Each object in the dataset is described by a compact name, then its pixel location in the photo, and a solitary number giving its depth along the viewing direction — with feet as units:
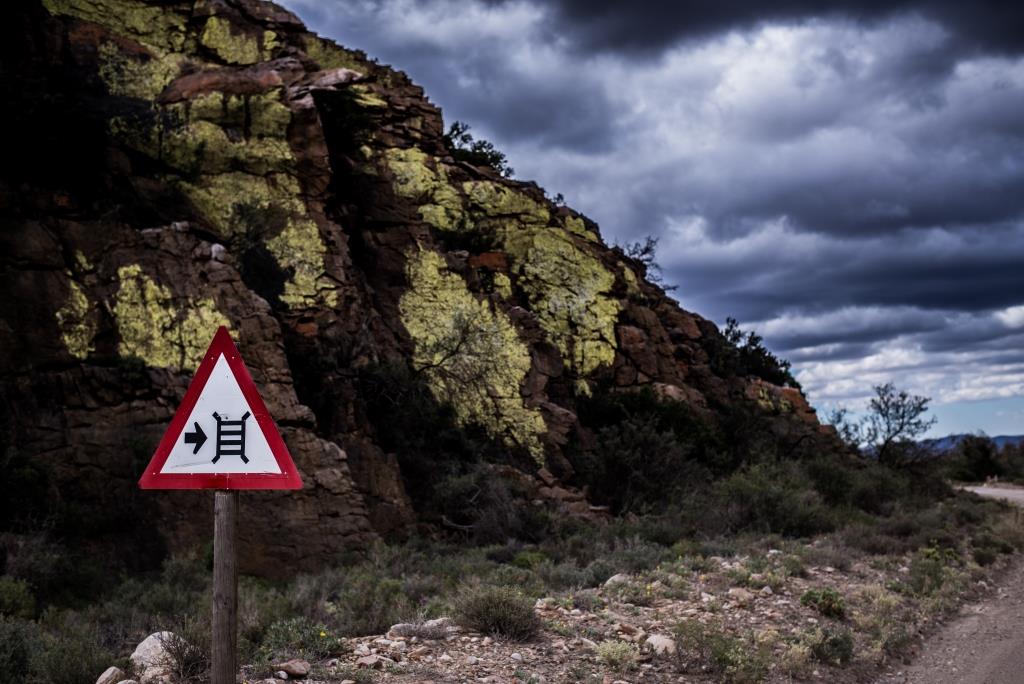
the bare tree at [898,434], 79.97
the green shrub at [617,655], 22.62
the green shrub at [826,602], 30.94
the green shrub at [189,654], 19.20
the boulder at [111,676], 18.62
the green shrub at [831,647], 25.88
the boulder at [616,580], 32.24
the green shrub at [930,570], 37.22
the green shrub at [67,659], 18.99
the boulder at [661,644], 24.03
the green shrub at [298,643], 21.57
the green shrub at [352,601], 25.58
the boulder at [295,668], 19.74
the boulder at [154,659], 19.15
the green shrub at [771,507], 50.70
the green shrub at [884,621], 28.05
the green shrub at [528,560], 38.68
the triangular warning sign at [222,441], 13.24
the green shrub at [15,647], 19.40
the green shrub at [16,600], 29.07
